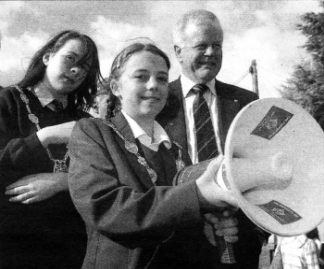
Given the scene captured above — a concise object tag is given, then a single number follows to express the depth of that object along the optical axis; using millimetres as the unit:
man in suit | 1107
